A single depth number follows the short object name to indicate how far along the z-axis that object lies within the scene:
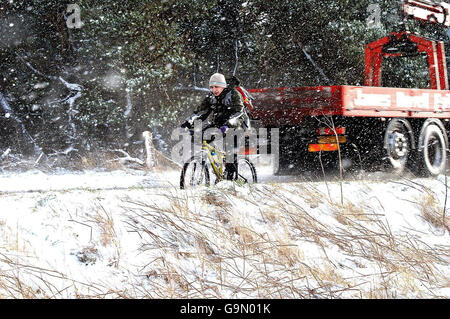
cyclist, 14.08
